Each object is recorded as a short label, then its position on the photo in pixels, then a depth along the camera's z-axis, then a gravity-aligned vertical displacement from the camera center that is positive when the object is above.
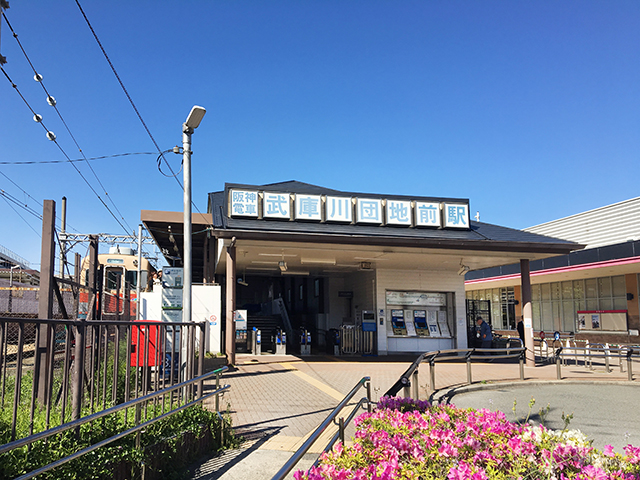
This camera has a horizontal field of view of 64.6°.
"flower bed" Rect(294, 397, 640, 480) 2.83 -0.93
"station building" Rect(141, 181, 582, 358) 14.84 +1.76
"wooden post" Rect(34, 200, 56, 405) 5.09 +0.49
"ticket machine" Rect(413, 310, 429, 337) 20.25 -0.70
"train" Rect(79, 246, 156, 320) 40.74 +4.17
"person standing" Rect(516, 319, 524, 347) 18.20 -0.90
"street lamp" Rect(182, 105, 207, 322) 11.36 +2.86
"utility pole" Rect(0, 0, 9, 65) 5.13 +3.08
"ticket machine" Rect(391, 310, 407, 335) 20.00 -0.71
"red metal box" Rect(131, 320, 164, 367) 5.29 -0.44
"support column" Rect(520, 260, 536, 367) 16.02 -0.51
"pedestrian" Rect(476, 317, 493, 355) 18.30 -1.13
